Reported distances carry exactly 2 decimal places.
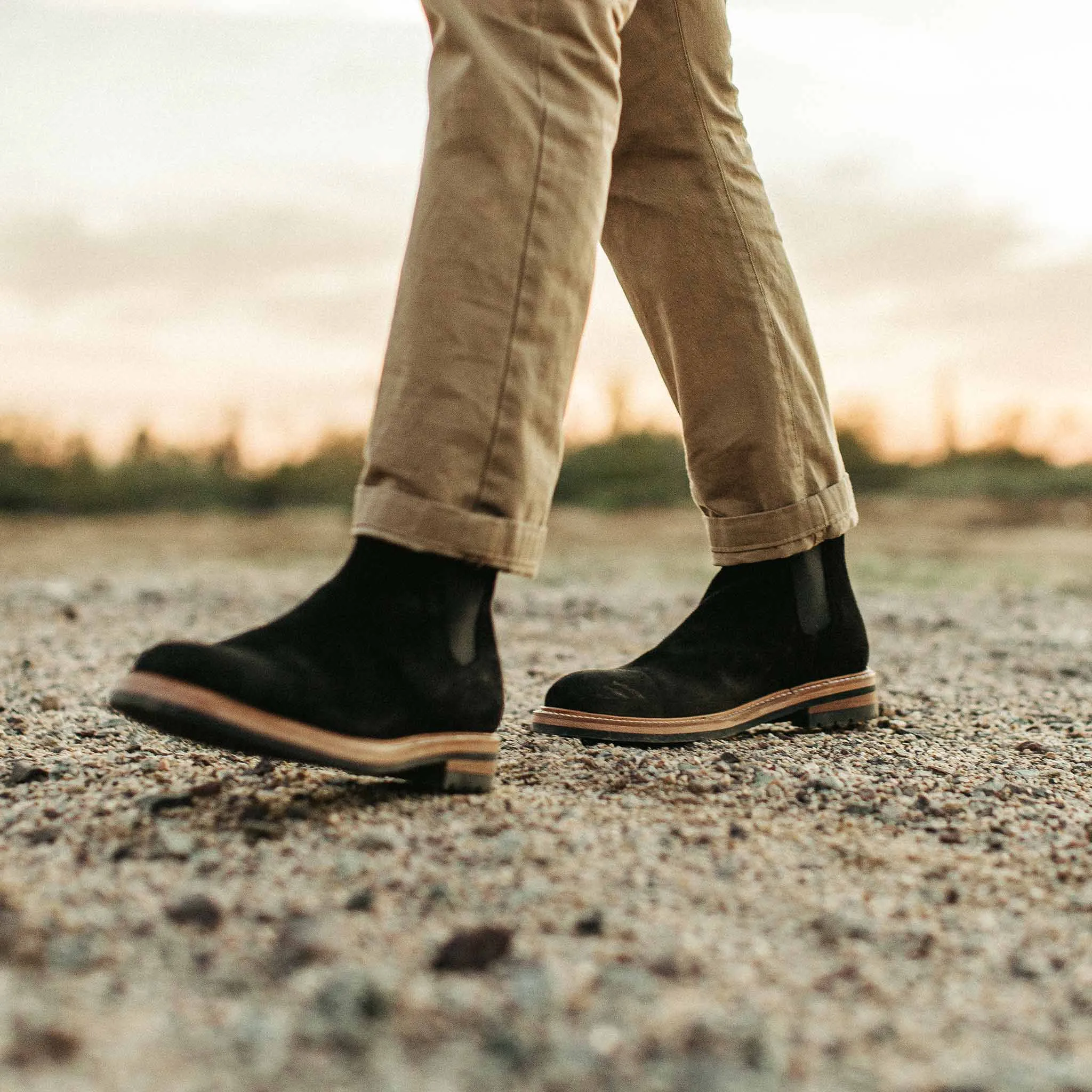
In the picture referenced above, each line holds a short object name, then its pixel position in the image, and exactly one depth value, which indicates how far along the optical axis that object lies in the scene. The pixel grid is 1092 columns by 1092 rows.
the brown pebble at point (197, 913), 1.04
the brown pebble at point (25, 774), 1.55
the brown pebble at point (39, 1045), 0.81
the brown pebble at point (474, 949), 0.97
